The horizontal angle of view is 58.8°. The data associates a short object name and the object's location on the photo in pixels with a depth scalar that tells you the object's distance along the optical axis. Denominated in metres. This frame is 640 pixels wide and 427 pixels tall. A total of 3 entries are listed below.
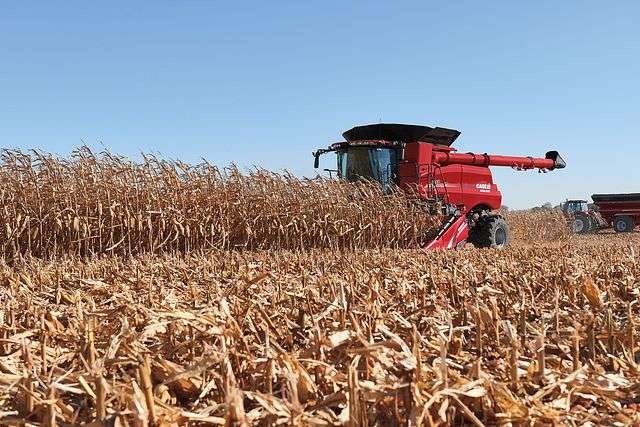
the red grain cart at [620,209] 24.05
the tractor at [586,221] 26.81
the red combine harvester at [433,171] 10.65
